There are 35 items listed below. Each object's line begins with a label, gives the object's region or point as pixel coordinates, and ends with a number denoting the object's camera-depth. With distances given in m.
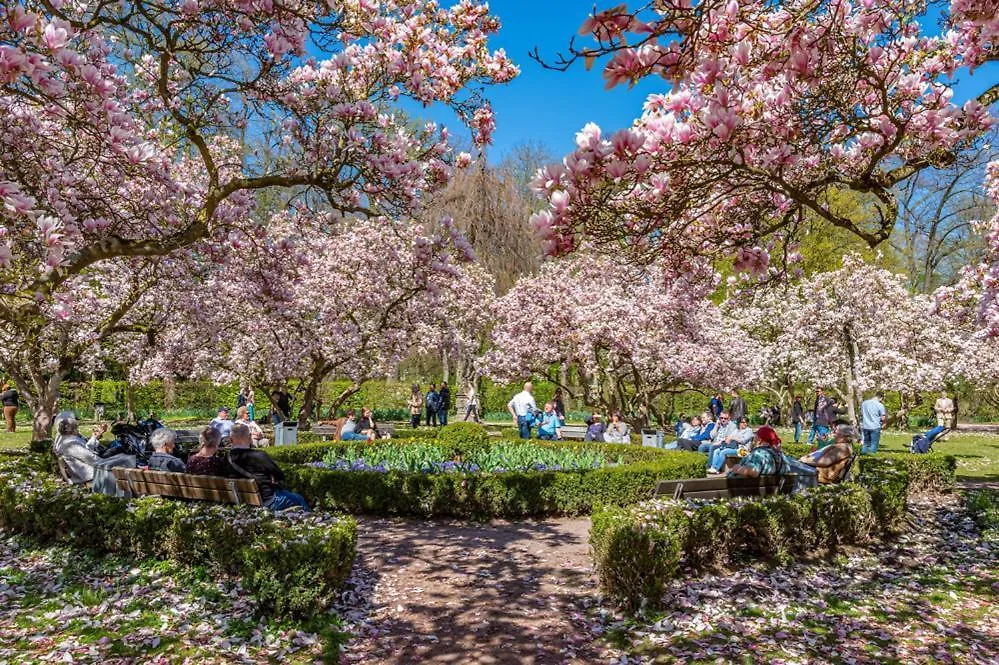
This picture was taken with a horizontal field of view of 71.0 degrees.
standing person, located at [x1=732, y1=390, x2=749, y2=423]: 16.62
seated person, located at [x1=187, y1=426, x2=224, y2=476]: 6.83
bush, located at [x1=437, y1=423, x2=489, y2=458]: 11.86
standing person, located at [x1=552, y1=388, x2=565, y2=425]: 18.78
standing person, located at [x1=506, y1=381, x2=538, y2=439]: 15.84
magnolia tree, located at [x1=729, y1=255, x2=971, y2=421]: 21.70
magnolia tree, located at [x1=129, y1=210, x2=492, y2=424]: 16.06
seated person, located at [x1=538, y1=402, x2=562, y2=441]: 14.93
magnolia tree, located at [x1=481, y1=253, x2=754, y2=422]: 17.41
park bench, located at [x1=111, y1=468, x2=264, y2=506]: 6.27
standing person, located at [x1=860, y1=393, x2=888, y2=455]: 14.05
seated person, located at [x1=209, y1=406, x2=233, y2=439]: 11.19
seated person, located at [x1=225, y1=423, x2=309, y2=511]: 6.50
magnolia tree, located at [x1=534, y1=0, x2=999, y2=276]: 3.77
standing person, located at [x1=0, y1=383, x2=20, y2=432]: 20.23
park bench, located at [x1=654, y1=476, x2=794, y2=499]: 6.87
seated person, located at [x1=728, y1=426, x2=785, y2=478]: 7.64
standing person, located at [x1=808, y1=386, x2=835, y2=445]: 17.41
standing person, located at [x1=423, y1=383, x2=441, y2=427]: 22.42
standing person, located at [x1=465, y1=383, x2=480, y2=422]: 24.29
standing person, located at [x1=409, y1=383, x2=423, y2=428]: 21.56
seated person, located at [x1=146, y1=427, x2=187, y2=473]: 7.71
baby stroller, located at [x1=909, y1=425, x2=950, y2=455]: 14.07
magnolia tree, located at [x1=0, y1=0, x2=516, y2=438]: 5.96
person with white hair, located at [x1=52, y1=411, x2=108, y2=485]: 7.75
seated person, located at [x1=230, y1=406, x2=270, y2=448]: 12.64
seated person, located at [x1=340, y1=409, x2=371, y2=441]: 13.09
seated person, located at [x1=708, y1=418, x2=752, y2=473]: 11.55
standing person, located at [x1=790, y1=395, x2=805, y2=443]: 19.72
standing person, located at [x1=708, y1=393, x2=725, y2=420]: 18.66
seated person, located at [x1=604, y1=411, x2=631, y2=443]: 14.76
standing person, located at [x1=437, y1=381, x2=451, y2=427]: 22.25
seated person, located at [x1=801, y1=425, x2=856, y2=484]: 8.30
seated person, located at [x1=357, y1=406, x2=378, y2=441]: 13.32
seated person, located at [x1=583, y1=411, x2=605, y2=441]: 15.16
